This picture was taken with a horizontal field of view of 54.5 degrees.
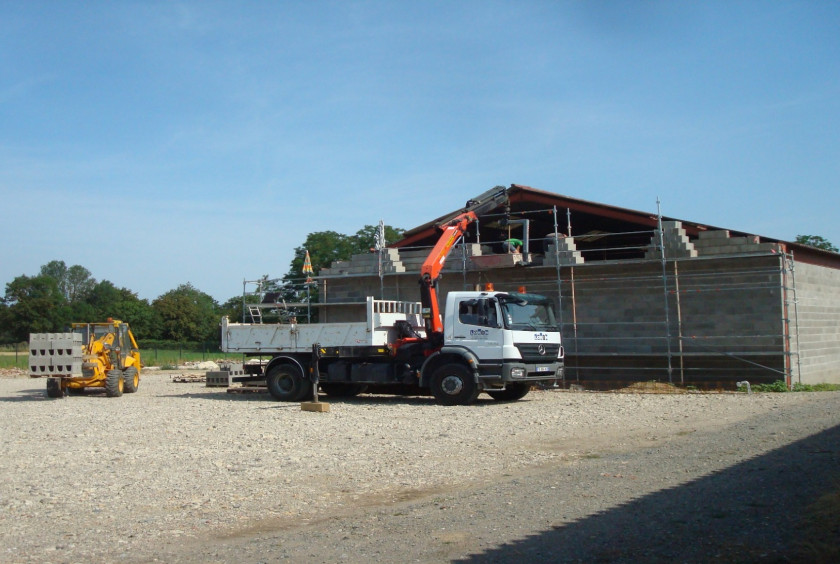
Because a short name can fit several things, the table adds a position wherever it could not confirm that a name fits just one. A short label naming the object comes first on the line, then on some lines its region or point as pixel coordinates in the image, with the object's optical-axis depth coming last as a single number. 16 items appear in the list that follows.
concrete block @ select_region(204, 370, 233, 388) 24.83
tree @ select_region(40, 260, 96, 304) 121.00
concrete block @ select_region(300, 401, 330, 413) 17.17
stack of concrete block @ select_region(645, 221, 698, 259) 21.11
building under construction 20.42
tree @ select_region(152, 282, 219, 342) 80.12
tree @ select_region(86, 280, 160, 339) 79.38
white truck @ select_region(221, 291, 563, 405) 17.78
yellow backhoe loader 21.34
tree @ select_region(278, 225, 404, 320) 55.41
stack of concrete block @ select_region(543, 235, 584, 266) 22.52
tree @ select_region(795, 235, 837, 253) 55.11
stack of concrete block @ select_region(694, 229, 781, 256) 20.23
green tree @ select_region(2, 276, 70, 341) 77.31
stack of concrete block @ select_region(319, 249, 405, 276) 24.63
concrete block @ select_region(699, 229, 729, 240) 20.83
